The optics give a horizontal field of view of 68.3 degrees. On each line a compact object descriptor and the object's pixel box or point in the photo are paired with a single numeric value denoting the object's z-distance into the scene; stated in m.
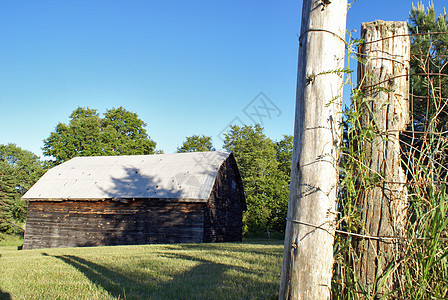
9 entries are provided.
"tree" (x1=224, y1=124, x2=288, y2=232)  33.47
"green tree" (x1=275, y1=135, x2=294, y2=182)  39.88
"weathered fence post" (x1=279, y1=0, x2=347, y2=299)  2.16
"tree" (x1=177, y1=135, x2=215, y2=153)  45.55
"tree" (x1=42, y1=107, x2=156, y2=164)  38.50
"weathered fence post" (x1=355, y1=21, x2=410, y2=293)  2.29
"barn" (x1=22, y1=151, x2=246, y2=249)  17.31
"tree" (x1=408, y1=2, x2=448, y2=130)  11.14
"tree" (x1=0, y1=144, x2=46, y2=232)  28.05
